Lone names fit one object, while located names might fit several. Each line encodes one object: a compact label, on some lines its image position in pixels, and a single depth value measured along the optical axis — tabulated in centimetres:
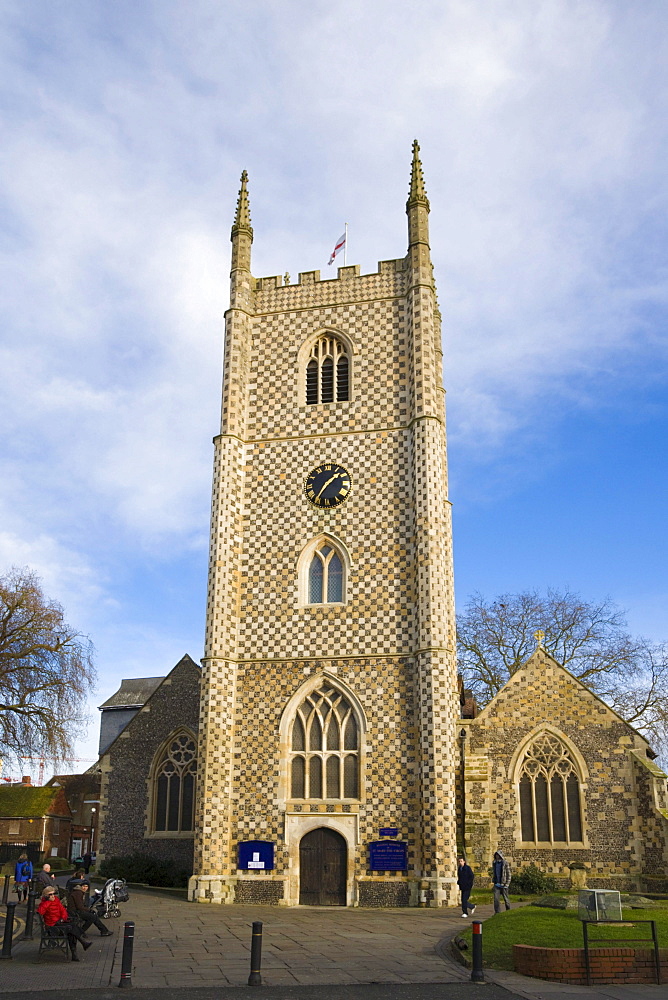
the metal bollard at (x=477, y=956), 1347
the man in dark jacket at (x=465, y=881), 2156
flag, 3444
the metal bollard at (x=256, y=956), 1303
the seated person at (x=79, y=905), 1633
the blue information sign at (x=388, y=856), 2545
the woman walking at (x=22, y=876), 2445
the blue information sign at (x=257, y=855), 2630
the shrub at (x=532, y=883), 2658
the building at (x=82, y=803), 4369
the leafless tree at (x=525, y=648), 4009
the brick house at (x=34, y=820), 4106
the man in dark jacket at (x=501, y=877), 2217
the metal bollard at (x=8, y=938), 1530
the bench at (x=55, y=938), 1533
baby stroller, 1963
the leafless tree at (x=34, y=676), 3033
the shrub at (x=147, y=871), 2991
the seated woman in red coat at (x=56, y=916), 1534
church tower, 2605
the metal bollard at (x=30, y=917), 1750
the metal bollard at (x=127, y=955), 1285
